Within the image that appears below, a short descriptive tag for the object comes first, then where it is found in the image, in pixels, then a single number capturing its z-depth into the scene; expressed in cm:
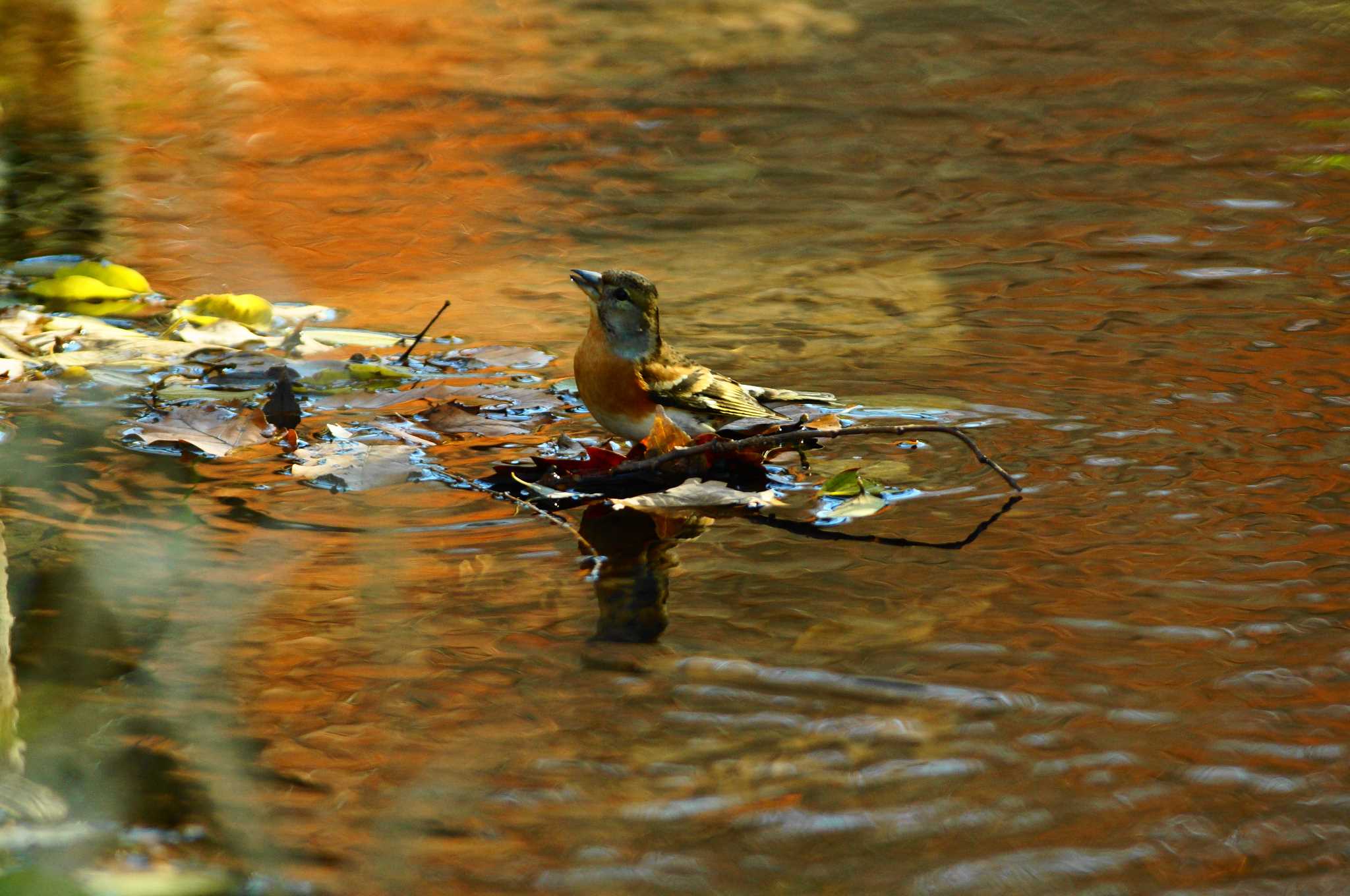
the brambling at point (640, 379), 714
